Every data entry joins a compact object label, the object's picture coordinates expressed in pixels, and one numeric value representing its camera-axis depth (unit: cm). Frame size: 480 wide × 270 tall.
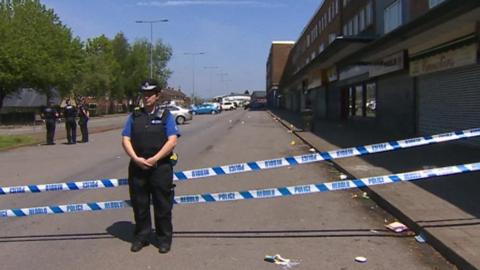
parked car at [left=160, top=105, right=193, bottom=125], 4394
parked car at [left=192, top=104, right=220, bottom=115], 7956
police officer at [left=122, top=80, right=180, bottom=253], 632
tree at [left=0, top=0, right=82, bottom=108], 4866
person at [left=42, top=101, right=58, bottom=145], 2367
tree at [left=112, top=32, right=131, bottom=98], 8619
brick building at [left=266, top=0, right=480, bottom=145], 1537
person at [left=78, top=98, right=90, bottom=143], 2477
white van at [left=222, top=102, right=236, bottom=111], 11344
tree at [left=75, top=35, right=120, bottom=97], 7319
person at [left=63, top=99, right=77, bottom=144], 2389
